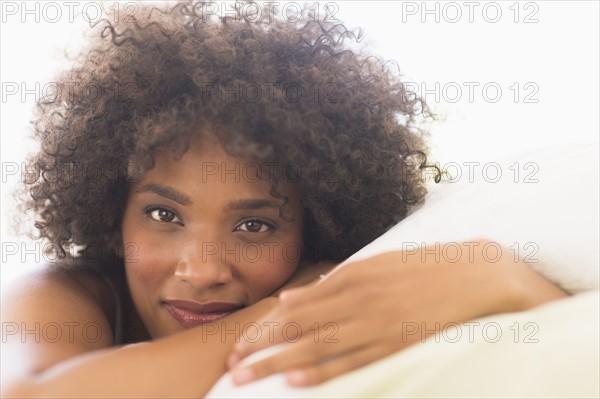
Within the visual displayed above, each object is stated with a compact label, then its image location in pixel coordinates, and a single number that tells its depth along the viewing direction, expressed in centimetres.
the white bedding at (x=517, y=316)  80
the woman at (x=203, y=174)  122
